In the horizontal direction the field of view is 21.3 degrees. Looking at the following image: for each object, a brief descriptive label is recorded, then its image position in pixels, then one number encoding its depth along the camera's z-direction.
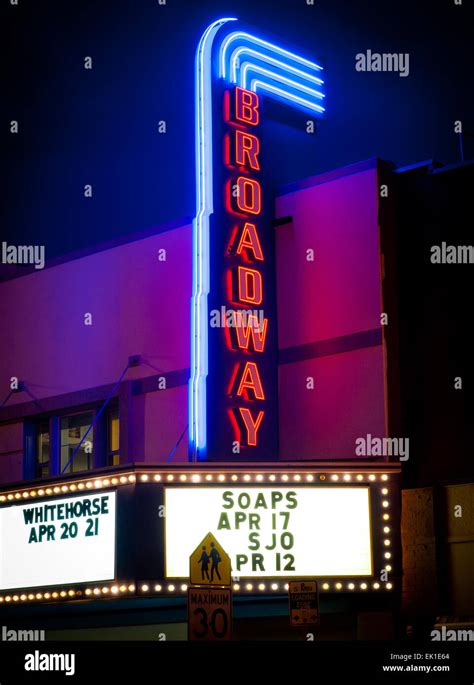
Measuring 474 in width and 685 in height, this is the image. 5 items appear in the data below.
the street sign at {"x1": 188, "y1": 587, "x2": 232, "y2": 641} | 13.49
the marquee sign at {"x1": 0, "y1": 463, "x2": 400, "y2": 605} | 16.66
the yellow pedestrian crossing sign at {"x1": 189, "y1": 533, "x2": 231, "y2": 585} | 13.89
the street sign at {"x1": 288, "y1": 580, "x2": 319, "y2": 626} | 15.19
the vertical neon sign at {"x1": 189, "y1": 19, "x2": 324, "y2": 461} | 17.81
